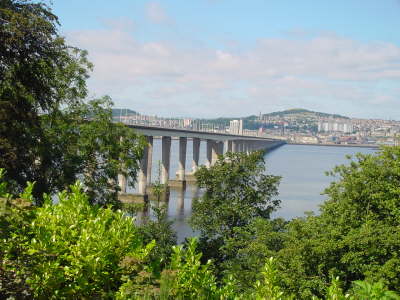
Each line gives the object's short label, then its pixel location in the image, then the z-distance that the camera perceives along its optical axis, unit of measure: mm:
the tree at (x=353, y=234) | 17781
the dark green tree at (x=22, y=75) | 16922
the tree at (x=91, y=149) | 24969
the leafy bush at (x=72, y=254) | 5863
